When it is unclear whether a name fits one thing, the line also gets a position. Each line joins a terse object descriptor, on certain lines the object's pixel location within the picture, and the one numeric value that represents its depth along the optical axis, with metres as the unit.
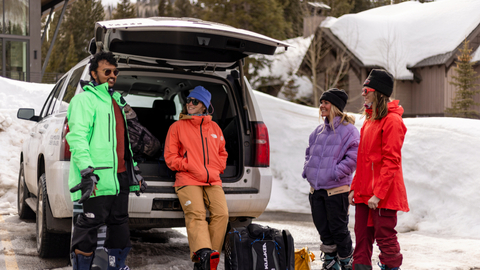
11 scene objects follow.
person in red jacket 3.57
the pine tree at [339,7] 43.65
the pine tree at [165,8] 55.72
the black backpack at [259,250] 3.89
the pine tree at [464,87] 22.86
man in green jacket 3.40
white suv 4.00
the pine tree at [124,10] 58.56
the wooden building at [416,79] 25.17
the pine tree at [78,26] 53.25
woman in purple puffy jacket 4.32
